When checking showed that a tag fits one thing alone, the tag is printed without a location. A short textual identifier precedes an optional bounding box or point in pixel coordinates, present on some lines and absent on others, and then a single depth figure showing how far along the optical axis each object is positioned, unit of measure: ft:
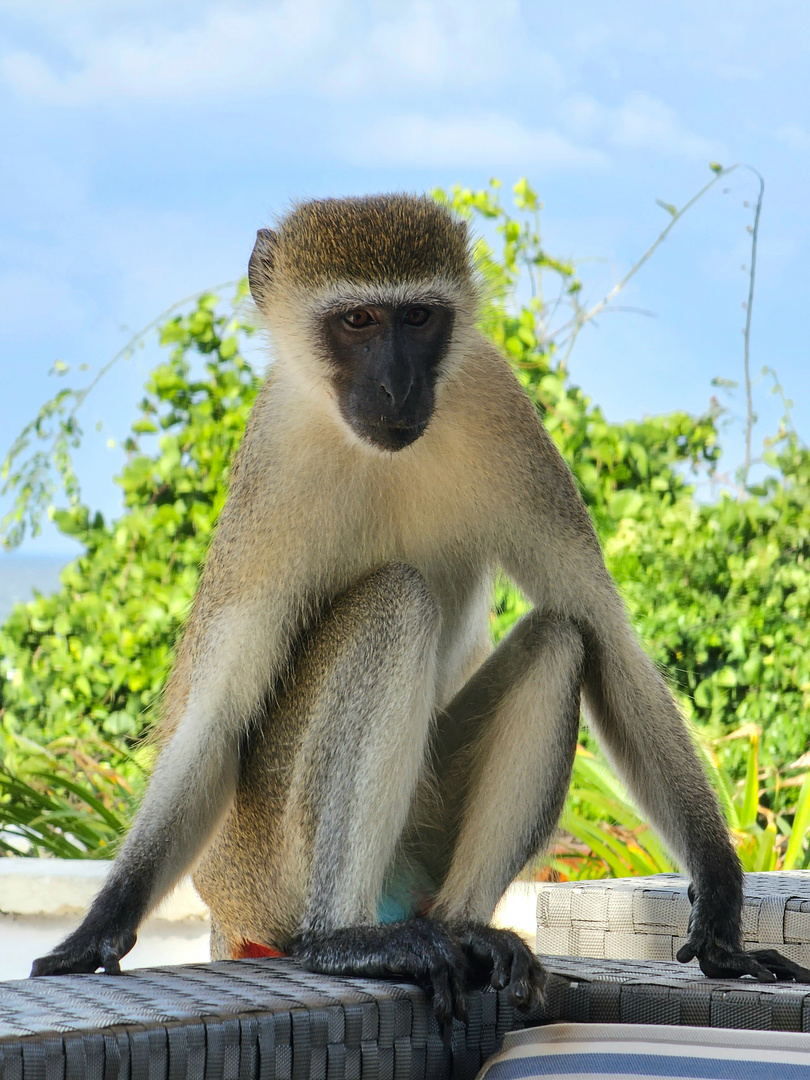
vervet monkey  6.66
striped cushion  6.07
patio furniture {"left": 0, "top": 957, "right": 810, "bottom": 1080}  6.03
